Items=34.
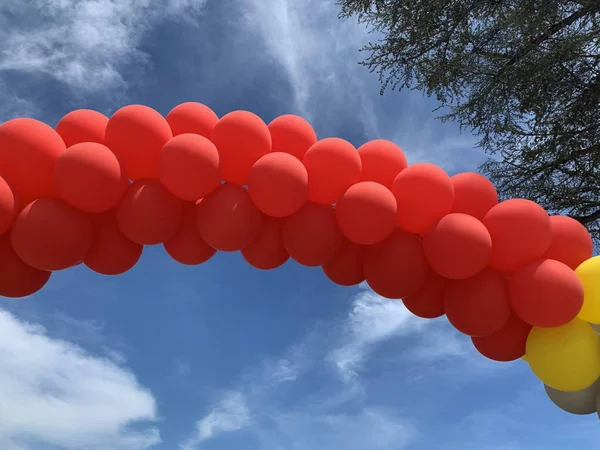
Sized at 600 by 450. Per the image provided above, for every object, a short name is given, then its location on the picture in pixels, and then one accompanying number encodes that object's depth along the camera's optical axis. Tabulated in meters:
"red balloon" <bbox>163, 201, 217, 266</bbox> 3.10
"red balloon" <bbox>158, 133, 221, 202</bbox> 2.76
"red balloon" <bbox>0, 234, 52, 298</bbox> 2.82
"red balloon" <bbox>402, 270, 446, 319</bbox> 3.20
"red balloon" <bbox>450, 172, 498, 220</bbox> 3.09
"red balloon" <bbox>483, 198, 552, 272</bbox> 2.93
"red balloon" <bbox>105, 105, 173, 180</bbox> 2.86
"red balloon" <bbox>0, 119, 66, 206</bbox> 2.74
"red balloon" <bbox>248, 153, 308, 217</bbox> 2.80
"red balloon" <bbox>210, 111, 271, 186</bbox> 2.95
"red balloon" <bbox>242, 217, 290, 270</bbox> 3.13
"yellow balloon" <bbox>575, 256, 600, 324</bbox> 2.96
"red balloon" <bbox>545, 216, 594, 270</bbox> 3.10
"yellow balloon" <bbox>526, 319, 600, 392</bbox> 2.88
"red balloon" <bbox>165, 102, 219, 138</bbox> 3.10
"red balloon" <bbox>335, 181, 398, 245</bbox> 2.82
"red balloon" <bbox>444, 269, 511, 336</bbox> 2.92
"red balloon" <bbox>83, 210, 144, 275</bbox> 2.97
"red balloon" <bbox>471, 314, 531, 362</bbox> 3.12
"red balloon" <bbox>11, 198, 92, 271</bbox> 2.63
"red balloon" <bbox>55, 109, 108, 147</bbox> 2.95
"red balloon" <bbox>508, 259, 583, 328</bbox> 2.82
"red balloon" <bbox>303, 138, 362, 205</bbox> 2.97
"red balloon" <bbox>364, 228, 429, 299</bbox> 2.93
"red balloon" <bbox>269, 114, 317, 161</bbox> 3.12
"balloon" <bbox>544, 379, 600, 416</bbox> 3.01
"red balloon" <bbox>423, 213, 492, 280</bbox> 2.80
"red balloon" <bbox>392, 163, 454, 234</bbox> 2.95
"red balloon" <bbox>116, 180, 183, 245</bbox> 2.79
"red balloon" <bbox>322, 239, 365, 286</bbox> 3.18
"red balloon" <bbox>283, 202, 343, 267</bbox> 2.92
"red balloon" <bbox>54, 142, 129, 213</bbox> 2.67
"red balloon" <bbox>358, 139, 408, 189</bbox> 3.13
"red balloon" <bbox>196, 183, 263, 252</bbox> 2.82
